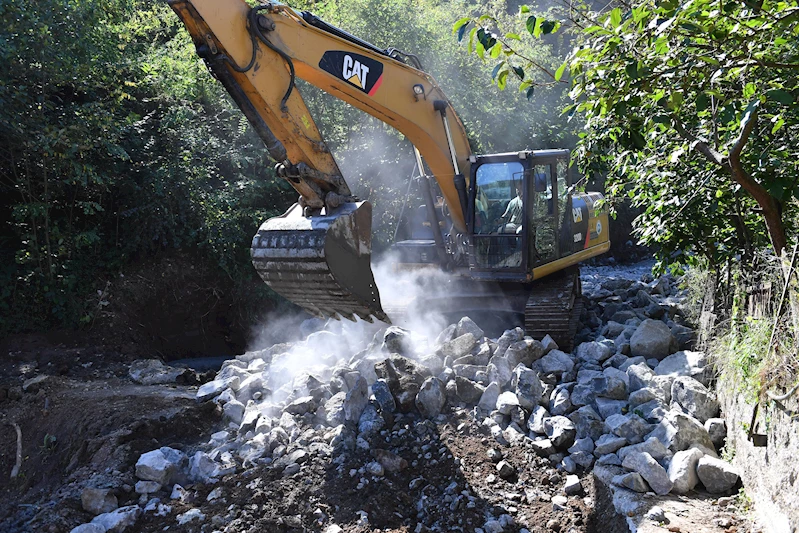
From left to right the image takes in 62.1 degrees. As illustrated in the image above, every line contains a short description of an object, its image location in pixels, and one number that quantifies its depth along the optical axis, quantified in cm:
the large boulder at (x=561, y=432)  477
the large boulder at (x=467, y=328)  647
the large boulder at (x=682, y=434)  438
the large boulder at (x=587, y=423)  481
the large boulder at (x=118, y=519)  429
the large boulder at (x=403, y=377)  548
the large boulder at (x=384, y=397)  543
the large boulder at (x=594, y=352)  599
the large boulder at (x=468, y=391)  556
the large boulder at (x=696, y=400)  468
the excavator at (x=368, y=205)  505
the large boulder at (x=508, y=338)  605
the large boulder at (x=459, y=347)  621
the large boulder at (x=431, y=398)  541
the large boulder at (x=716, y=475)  402
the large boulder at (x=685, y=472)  409
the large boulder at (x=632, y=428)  462
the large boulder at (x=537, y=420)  500
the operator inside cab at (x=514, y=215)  709
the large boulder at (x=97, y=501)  453
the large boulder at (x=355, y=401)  537
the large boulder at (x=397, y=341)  649
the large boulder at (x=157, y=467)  489
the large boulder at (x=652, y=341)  582
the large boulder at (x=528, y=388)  524
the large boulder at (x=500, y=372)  560
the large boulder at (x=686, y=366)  505
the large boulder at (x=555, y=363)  578
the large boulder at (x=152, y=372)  793
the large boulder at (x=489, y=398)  541
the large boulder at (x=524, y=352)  580
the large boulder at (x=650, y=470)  411
